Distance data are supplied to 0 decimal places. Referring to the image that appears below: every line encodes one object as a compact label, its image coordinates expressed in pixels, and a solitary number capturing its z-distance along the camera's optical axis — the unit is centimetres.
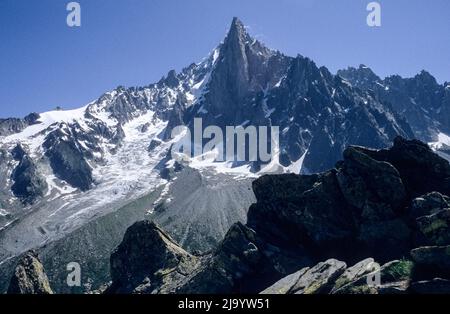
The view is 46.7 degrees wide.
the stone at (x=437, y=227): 4858
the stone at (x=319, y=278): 4515
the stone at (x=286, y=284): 4803
